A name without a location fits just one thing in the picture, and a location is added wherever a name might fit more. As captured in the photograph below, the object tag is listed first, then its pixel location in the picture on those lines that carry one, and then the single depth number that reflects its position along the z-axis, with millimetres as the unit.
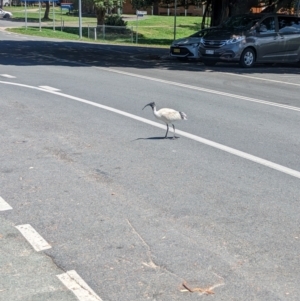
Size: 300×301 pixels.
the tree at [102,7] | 50656
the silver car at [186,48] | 24584
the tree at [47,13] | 66400
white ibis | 9281
